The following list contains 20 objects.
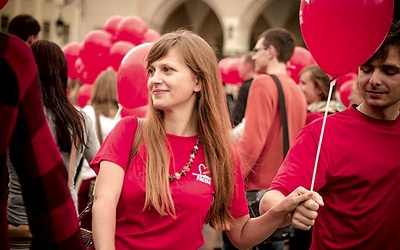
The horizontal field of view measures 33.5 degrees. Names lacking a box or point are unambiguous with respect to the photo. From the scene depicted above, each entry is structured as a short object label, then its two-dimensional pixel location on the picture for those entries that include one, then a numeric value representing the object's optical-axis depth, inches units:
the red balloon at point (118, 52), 283.2
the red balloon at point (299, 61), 307.3
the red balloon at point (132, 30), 308.3
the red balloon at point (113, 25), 333.4
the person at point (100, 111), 215.0
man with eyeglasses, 185.9
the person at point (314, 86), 215.6
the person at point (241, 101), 239.3
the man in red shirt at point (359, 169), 104.3
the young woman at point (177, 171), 97.7
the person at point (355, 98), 206.1
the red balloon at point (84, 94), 321.4
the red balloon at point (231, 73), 536.7
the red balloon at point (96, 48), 312.2
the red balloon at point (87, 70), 320.5
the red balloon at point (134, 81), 178.5
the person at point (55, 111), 134.9
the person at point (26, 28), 203.5
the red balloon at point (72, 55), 356.2
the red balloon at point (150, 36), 310.9
